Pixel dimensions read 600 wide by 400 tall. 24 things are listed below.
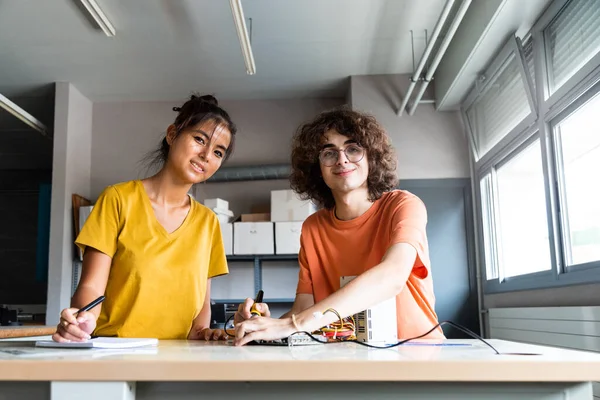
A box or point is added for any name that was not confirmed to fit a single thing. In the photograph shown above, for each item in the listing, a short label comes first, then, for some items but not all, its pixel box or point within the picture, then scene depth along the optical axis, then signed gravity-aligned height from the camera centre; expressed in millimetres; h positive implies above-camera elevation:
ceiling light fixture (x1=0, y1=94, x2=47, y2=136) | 4707 +1645
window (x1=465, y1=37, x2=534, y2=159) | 3959 +1434
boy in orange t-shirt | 1267 +158
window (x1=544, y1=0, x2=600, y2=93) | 2969 +1386
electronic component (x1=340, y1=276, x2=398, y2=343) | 1194 -89
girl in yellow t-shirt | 1380 +114
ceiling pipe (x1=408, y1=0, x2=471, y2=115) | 3285 +1601
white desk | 729 -122
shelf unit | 4984 +244
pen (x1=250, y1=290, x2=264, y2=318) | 1239 -56
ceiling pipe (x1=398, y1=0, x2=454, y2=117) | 3275 +1599
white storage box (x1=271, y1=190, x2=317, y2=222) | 4977 +694
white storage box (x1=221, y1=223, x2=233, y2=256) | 4930 +451
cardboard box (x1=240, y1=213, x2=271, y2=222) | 5113 +634
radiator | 2834 -283
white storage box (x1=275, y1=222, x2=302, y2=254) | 4918 +430
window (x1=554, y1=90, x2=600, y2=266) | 3016 +567
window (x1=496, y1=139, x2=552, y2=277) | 3844 +494
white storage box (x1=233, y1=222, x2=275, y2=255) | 4930 +424
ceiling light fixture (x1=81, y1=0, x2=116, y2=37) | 3666 +1900
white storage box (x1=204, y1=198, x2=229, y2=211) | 4952 +751
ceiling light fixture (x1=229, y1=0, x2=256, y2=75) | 3262 +1661
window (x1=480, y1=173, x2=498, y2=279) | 4891 +500
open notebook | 981 -99
